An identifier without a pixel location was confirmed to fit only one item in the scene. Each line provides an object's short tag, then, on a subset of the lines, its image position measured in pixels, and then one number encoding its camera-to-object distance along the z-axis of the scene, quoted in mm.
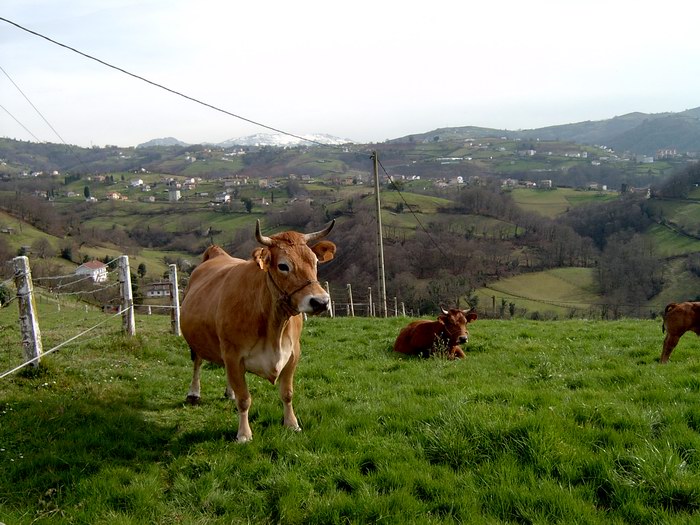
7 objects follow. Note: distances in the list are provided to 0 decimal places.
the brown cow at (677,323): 9930
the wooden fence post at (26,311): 7820
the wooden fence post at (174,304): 12906
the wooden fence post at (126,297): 11266
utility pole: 22219
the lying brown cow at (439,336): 11109
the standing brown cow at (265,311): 5520
